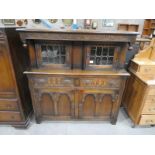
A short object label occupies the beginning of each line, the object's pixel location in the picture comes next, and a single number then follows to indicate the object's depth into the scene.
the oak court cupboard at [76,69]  1.37
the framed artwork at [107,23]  4.80
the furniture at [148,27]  5.30
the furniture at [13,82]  1.35
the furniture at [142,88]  1.60
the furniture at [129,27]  5.27
